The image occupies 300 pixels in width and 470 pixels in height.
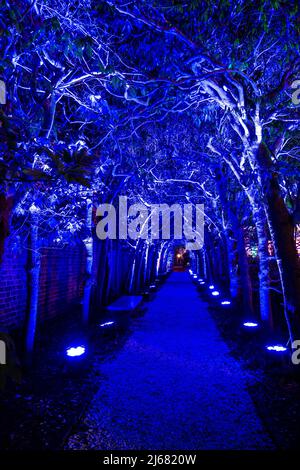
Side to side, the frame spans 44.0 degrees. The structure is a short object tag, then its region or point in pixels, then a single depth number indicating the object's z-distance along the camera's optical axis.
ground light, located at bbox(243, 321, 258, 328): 9.90
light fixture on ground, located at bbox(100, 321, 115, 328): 11.24
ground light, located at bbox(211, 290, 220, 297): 19.25
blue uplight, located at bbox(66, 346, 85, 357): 6.47
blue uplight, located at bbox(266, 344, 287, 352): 7.08
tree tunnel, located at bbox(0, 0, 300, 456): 5.35
